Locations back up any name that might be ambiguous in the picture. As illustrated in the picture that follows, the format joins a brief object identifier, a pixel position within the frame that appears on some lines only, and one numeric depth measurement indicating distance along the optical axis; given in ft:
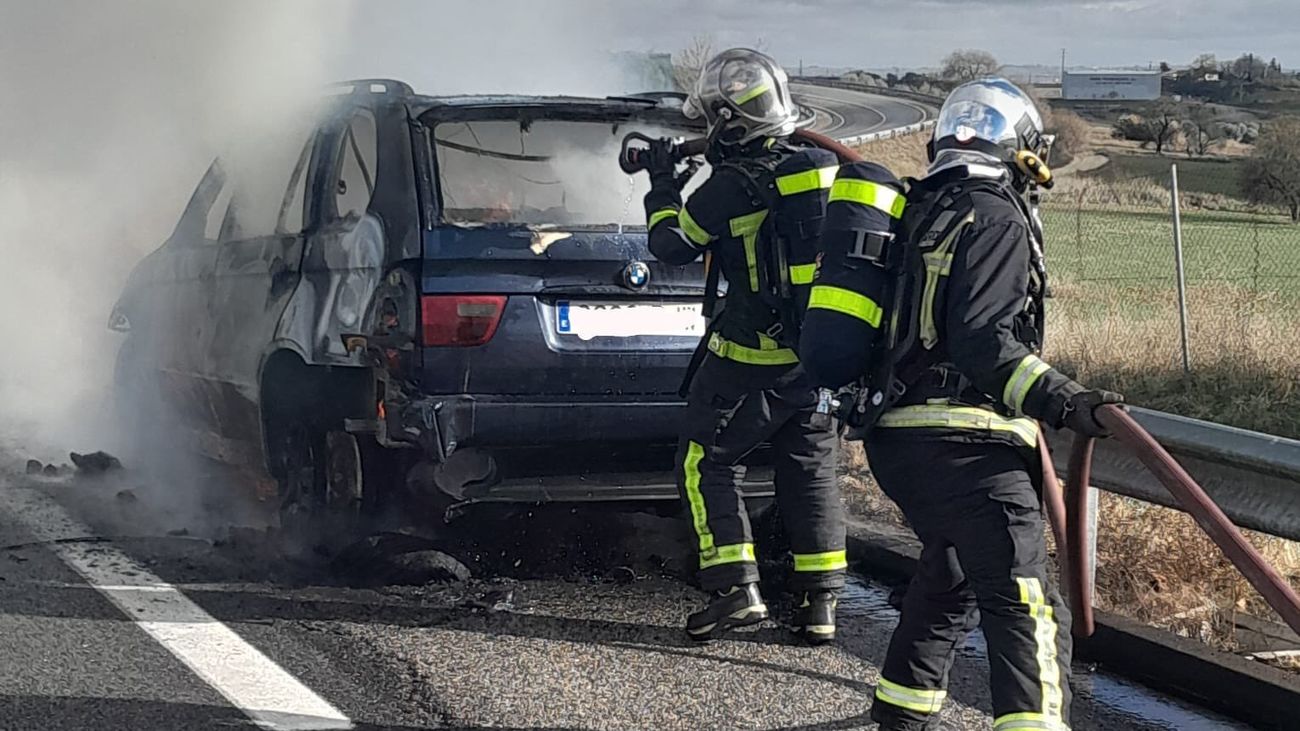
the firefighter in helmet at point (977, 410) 11.02
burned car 17.11
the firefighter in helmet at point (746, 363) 15.56
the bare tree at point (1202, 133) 149.32
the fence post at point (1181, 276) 33.09
